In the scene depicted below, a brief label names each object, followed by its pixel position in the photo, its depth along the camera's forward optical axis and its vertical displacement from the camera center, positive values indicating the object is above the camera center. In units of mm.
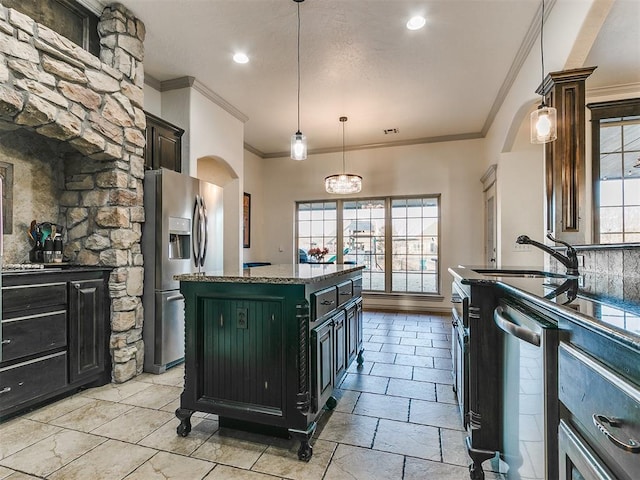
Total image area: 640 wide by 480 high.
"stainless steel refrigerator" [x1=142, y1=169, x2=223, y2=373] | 3131 -161
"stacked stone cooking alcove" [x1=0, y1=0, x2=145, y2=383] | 2549 +737
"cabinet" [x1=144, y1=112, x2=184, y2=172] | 3512 +1077
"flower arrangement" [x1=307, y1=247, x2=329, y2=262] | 5031 -158
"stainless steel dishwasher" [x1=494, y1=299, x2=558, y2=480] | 1038 -549
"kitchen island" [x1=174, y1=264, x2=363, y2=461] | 1872 -633
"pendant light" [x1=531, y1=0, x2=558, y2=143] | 2363 +829
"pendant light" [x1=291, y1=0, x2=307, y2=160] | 3119 +892
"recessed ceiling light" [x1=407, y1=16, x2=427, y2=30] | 2996 +1983
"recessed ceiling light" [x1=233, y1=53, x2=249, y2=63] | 3564 +1981
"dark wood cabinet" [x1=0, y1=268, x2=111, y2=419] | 2240 -683
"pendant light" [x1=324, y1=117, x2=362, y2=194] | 5059 +891
